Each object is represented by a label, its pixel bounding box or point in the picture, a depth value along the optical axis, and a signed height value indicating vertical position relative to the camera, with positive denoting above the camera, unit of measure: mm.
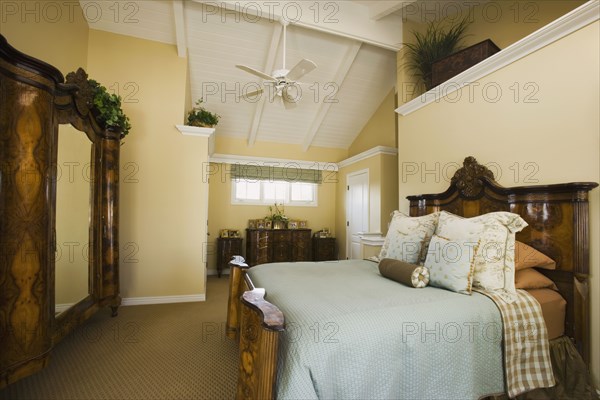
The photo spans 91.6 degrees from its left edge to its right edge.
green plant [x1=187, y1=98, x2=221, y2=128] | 3873 +1147
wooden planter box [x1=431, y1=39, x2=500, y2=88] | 2664 +1422
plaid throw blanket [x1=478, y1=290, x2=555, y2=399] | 1530 -761
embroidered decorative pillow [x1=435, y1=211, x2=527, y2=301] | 1746 -244
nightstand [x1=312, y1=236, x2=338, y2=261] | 5720 -845
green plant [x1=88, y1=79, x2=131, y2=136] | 2549 +869
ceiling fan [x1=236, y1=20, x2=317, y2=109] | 2771 +1287
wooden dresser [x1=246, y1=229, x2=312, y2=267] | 5266 -748
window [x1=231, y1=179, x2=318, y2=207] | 5699 +254
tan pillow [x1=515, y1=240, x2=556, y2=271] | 1882 -351
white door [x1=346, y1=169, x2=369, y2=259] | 5113 -66
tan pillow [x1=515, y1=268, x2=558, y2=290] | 1809 -468
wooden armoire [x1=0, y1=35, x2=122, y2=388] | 1487 -38
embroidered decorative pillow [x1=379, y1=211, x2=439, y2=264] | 2158 -253
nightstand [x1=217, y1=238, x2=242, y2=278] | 5082 -801
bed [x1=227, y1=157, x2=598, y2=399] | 1129 -536
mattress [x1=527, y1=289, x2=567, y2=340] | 1739 -625
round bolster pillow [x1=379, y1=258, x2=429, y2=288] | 1777 -429
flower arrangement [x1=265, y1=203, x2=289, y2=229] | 5633 -236
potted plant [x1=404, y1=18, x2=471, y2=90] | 3371 +1885
